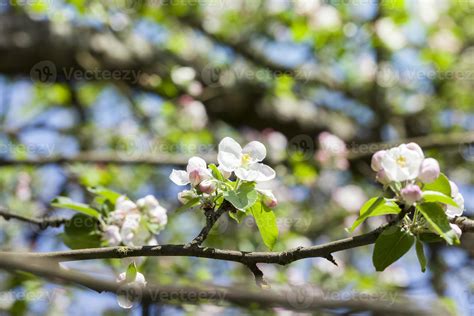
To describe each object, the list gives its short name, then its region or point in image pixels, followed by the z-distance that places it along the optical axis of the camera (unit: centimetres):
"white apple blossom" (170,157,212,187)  88
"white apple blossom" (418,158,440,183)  83
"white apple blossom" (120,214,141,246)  98
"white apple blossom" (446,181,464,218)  84
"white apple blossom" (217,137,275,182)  88
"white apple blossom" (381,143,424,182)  84
